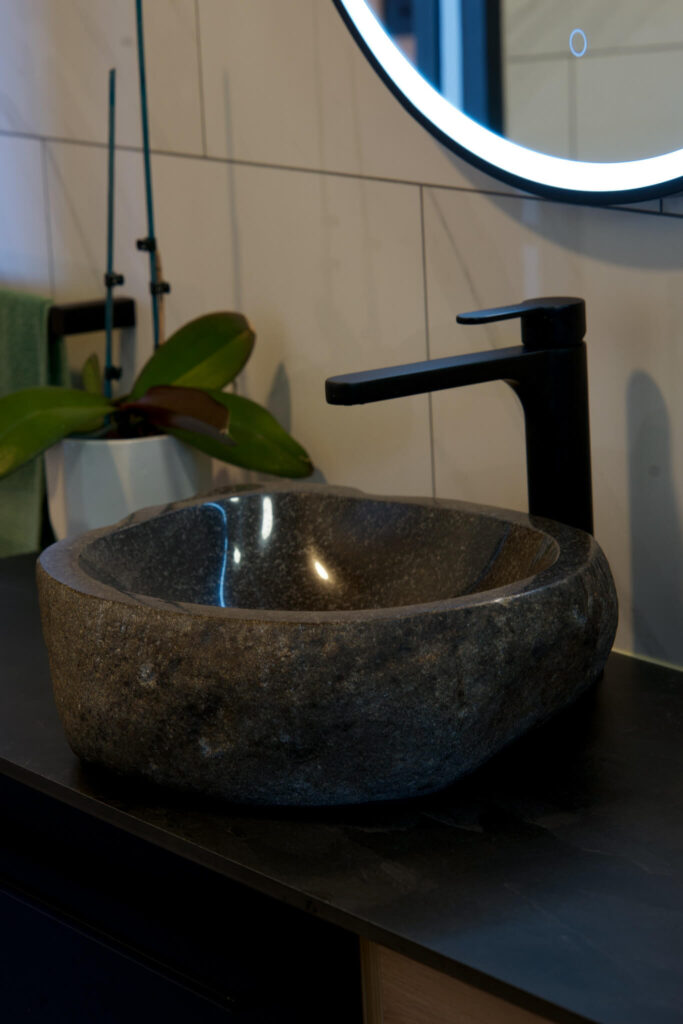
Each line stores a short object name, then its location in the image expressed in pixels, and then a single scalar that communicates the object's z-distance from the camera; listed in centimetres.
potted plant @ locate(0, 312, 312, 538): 213
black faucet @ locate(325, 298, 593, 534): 179
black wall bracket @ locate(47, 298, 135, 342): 234
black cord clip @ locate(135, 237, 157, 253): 226
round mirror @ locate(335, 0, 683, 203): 181
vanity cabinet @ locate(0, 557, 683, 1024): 154
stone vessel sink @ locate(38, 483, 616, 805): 162
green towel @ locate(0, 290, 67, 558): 237
